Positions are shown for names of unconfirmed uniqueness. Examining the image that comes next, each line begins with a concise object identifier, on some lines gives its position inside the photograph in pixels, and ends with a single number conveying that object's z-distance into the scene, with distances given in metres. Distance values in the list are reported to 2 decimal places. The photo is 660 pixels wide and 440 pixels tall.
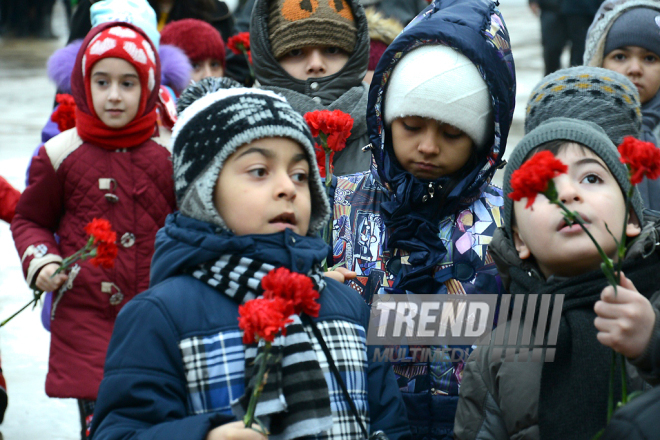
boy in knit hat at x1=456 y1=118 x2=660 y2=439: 2.08
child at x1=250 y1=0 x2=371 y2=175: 3.99
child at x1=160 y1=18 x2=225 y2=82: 5.51
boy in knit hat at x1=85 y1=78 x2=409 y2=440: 1.99
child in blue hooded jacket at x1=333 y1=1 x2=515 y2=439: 2.68
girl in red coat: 3.62
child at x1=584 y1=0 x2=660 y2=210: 4.38
